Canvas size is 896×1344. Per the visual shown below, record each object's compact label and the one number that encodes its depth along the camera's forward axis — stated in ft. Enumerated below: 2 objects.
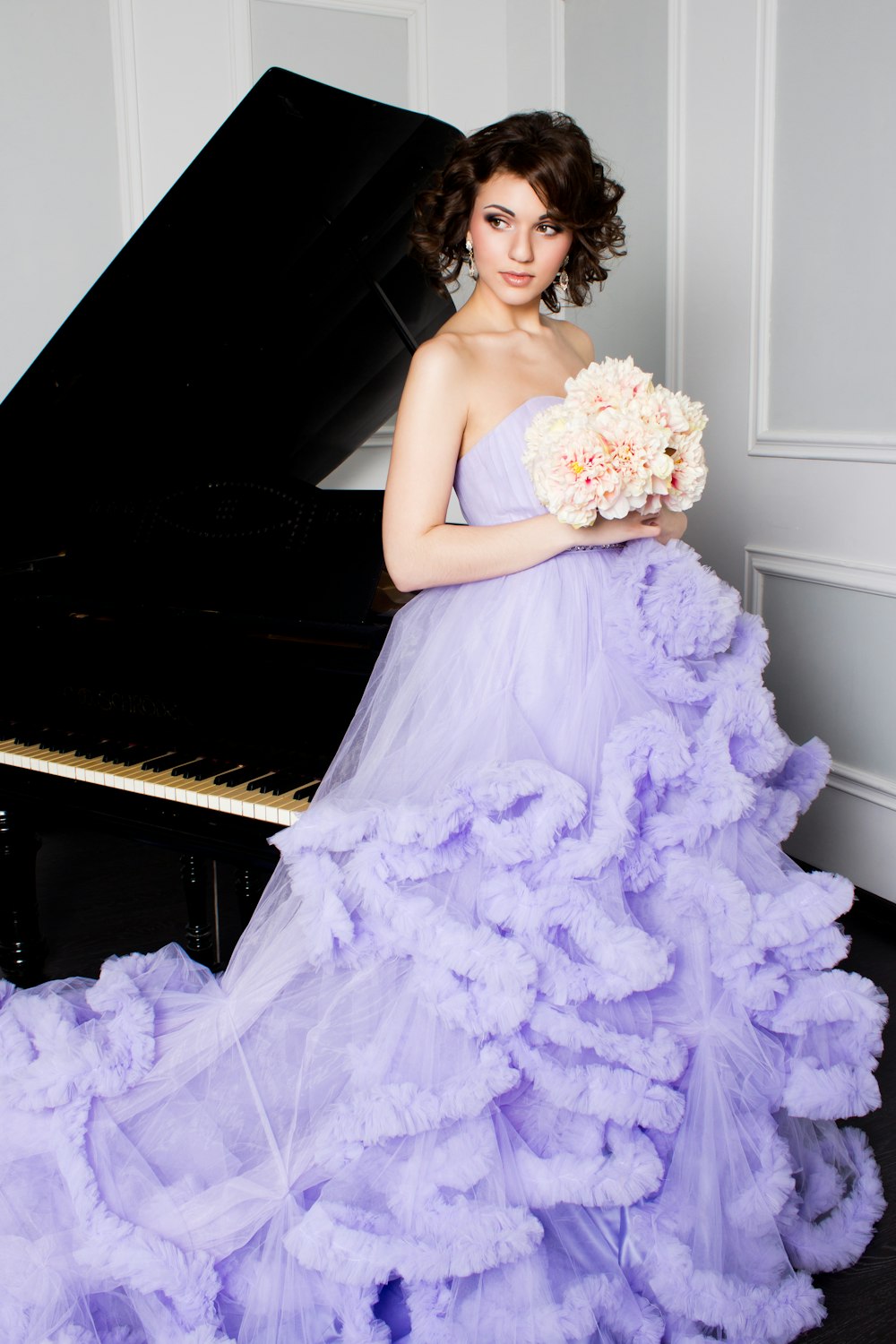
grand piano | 8.14
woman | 5.85
